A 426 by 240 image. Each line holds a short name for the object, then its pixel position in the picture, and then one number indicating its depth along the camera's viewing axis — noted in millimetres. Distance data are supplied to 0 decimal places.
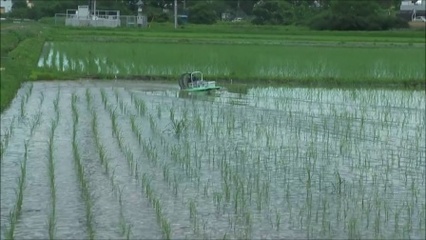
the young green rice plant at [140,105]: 17573
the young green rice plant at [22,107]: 16506
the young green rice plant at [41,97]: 19064
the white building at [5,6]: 74437
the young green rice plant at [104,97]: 19095
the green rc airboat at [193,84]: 22031
